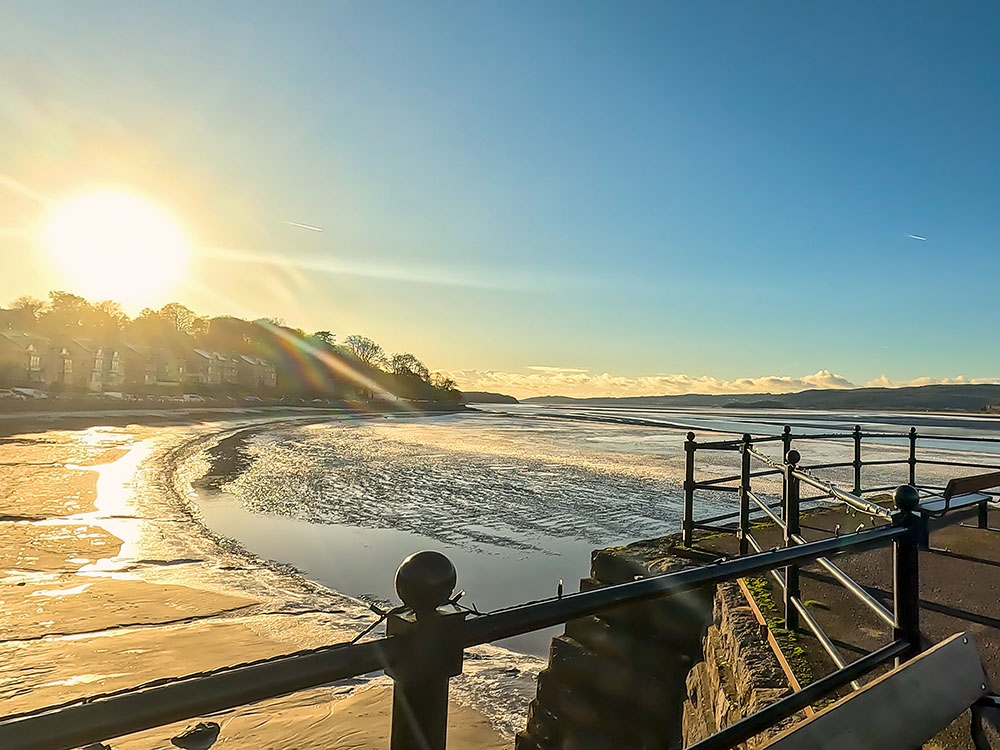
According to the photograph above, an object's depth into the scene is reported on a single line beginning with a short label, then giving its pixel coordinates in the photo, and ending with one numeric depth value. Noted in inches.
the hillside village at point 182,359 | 2377.0
